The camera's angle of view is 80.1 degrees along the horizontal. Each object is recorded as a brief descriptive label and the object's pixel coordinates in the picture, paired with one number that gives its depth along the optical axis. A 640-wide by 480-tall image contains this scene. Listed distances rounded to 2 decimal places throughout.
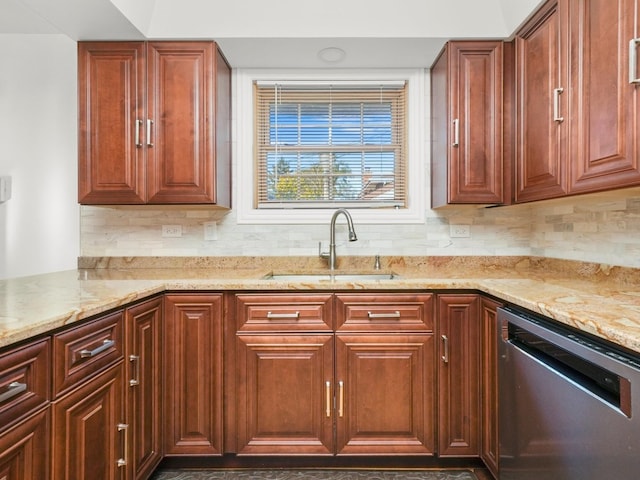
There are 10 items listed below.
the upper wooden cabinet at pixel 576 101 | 1.26
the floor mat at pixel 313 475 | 1.78
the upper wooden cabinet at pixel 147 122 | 2.02
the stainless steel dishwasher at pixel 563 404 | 0.91
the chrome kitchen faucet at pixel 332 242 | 2.20
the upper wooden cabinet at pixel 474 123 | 2.03
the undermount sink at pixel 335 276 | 2.30
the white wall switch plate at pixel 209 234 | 2.41
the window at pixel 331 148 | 2.42
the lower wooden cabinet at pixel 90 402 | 1.12
